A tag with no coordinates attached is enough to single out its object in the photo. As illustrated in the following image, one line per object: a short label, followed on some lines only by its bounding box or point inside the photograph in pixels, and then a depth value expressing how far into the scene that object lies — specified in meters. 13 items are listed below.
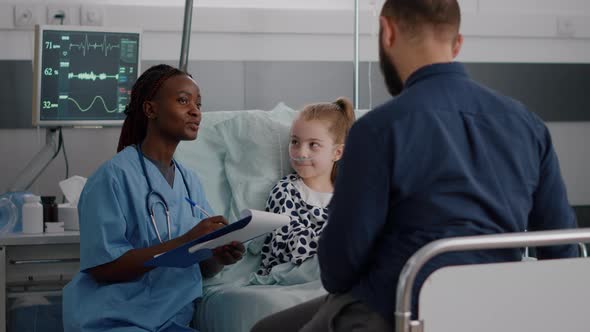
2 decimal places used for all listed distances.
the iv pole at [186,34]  3.54
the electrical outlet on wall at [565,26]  4.55
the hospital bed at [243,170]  2.70
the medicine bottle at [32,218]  2.89
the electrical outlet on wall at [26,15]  3.71
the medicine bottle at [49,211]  3.02
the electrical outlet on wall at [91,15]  3.79
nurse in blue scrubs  2.35
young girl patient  2.80
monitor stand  3.28
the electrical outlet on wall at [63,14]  3.75
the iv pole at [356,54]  3.91
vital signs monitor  3.28
